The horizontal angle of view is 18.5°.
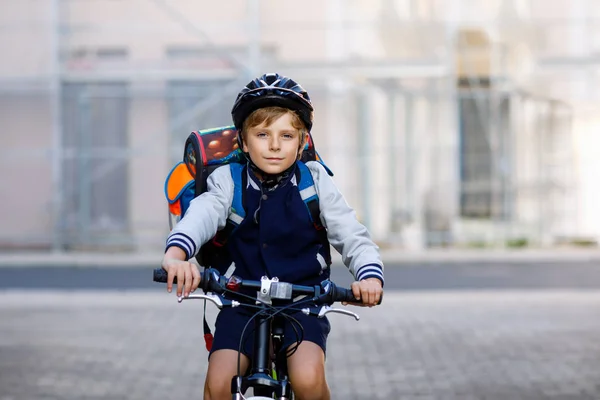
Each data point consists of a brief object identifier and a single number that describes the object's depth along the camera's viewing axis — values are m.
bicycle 5.26
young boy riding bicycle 5.51
